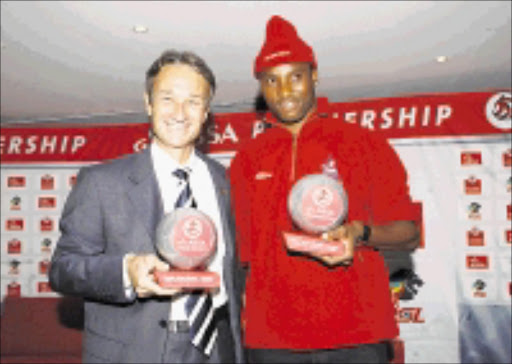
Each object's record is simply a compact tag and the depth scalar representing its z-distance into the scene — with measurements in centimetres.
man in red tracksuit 190
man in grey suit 162
